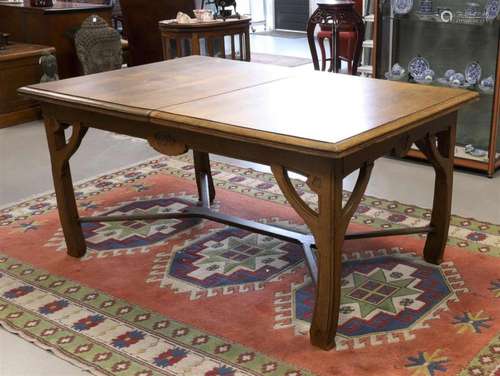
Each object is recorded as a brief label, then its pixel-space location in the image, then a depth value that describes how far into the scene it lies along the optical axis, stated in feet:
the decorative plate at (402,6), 14.05
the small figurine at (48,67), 18.22
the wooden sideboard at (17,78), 18.24
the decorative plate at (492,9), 12.85
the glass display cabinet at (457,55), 13.14
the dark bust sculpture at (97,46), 19.36
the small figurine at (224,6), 18.47
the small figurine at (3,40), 19.24
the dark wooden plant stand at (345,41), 20.43
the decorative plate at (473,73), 13.38
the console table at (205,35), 17.66
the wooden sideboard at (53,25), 19.77
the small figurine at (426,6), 13.87
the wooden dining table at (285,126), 7.20
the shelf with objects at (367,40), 16.75
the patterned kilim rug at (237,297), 7.68
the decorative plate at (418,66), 14.14
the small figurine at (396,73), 14.44
